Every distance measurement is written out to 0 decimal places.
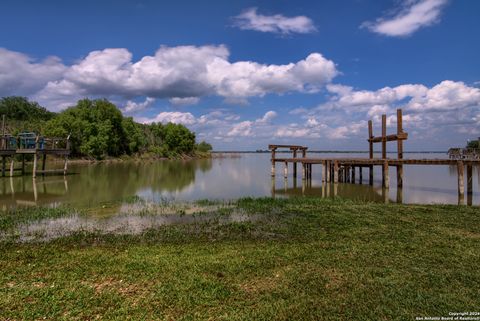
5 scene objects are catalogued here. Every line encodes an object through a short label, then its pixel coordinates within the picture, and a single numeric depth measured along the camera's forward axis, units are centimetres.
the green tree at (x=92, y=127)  5875
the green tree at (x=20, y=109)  7807
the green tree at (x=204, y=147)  11303
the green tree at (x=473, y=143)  6507
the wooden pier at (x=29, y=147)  2903
